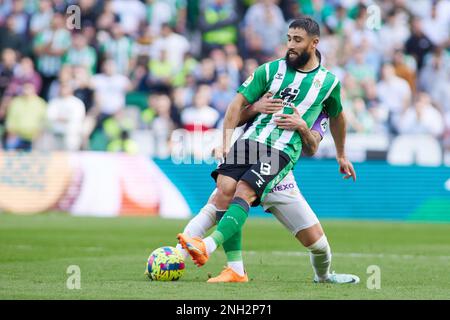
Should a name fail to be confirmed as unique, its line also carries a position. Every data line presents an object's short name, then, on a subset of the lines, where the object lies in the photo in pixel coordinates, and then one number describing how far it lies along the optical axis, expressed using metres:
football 9.02
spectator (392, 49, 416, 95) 22.45
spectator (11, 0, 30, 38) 22.77
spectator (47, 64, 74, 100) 21.11
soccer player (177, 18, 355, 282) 9.00
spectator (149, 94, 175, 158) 19.67
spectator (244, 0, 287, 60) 22.84
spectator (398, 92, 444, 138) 20.83
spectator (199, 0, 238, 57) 22.86
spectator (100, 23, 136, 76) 22.17
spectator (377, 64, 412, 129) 21.66
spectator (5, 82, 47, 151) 19.88
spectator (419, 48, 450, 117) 22.39
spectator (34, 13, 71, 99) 22.19
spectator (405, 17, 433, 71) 23.25
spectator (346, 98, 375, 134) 20.38
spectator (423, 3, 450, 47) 23.27
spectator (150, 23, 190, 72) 22.28
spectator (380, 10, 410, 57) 22.92
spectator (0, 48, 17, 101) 21.84
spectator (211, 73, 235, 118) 21.16
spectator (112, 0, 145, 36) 22.78
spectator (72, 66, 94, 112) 20.99
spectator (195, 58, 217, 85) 21.68
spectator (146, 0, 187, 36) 22.99
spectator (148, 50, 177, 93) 21.95
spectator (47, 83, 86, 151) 19.45
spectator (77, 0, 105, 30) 22.42
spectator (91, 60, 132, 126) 20.77
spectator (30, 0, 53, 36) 22.59
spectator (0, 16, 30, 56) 22.50
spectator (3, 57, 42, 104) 21.56
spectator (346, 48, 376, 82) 21.97
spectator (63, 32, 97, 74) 21.89
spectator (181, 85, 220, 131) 20.45
